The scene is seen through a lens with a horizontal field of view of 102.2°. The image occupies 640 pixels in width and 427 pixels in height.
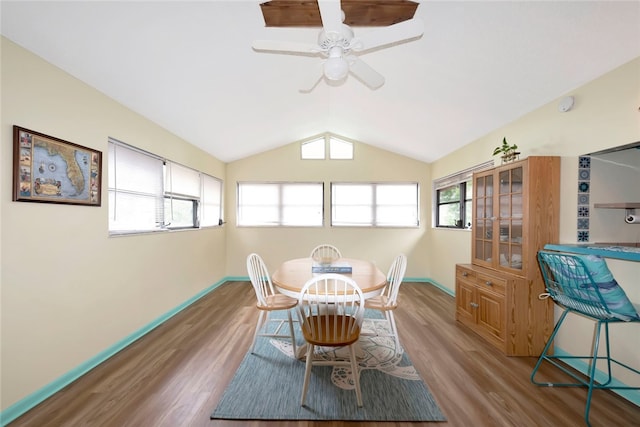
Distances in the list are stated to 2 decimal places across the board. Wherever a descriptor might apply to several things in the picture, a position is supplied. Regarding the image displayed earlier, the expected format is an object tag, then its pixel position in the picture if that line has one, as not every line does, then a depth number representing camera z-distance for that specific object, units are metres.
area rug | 1.68
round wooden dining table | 1.99
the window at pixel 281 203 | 5.24
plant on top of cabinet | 2.61
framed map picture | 1.66
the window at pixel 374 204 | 5.22
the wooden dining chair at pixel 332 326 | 1.72
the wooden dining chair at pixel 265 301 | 2.34
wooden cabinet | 2.34
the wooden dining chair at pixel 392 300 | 2.34
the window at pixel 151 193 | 2.54
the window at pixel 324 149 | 5.19
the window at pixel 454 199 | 4.02
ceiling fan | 1.52
